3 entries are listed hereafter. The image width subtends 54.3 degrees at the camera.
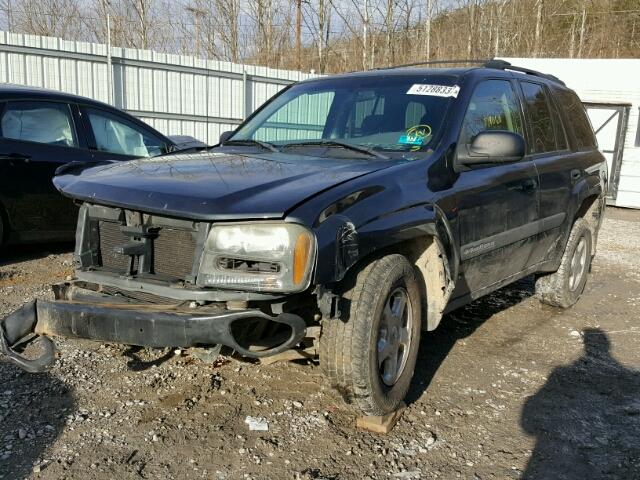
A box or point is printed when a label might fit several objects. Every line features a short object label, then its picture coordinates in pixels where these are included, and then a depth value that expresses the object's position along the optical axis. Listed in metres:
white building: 13.37
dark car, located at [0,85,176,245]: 5.92
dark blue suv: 2.71
